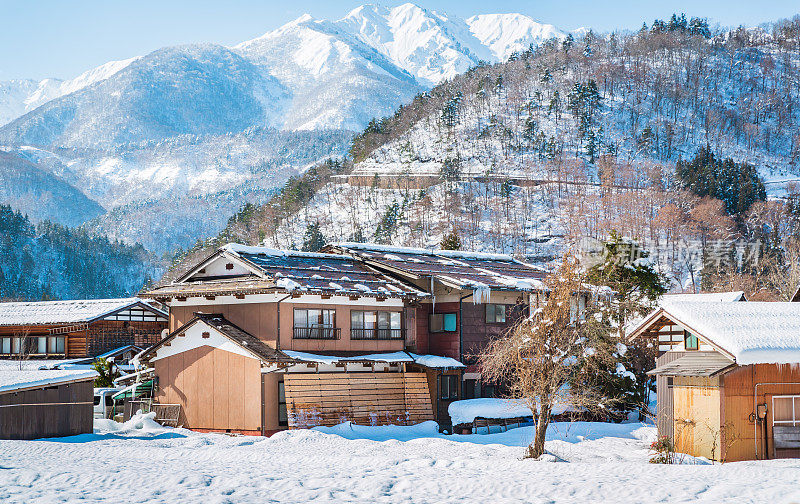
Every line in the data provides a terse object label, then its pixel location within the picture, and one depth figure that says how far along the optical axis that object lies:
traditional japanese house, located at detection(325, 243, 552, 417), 34.00
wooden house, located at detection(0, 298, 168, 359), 45.94
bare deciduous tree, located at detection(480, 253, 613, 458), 22.72
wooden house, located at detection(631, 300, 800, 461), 21.91
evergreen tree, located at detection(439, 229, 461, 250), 52.44
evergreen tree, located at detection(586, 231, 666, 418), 31.86
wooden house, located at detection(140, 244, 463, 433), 29.12
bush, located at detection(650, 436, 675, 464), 21.14
